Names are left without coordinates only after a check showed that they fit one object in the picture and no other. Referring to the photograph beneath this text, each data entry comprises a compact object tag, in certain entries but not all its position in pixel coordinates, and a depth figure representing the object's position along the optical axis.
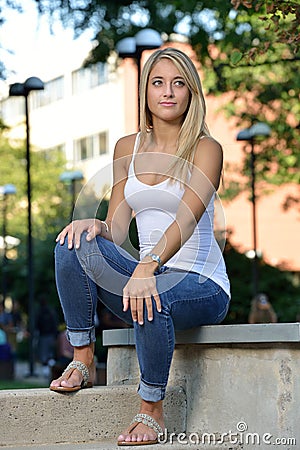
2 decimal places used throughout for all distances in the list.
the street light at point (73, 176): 28.45
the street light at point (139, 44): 13.62
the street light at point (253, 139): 19.69
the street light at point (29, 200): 16.84
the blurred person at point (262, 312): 16.24
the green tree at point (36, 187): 47.28
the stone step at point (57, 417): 4.27
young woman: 4.04
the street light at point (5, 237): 33.60
